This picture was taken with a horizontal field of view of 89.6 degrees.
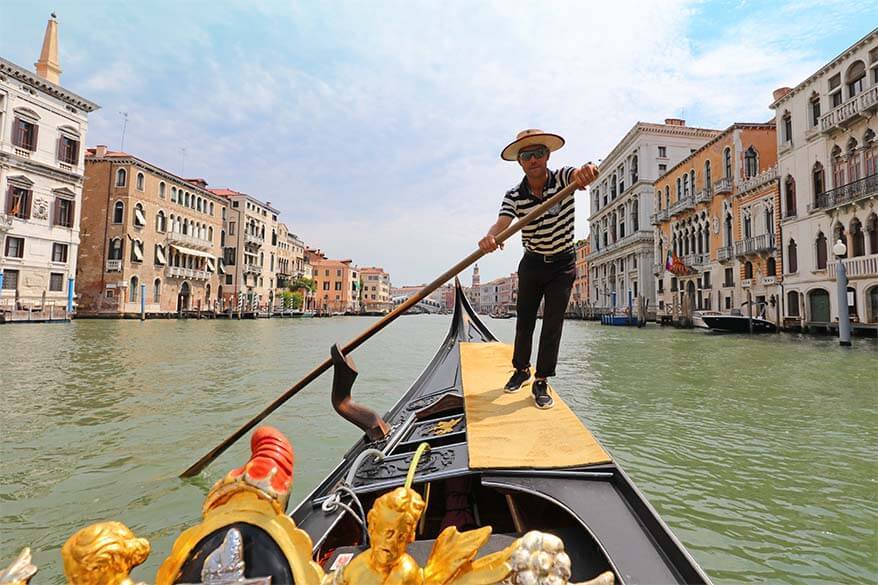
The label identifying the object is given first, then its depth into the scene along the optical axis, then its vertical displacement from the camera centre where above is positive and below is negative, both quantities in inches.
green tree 1318.9 +97.7
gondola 22.9 -13.6
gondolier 65.9 +11.1
